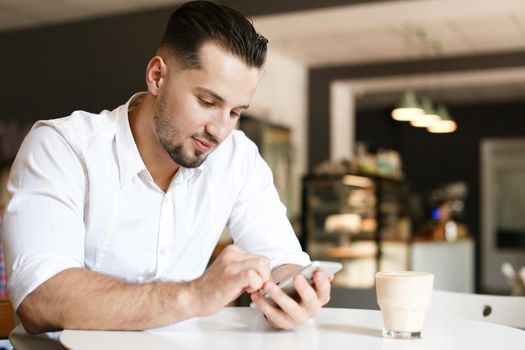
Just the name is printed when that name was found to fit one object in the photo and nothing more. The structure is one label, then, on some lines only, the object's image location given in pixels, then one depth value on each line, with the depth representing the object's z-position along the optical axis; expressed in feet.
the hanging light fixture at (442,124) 24.85
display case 20.13
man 4.43
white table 4.10
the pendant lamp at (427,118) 23.47
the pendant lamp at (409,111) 22.11
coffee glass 4.40
